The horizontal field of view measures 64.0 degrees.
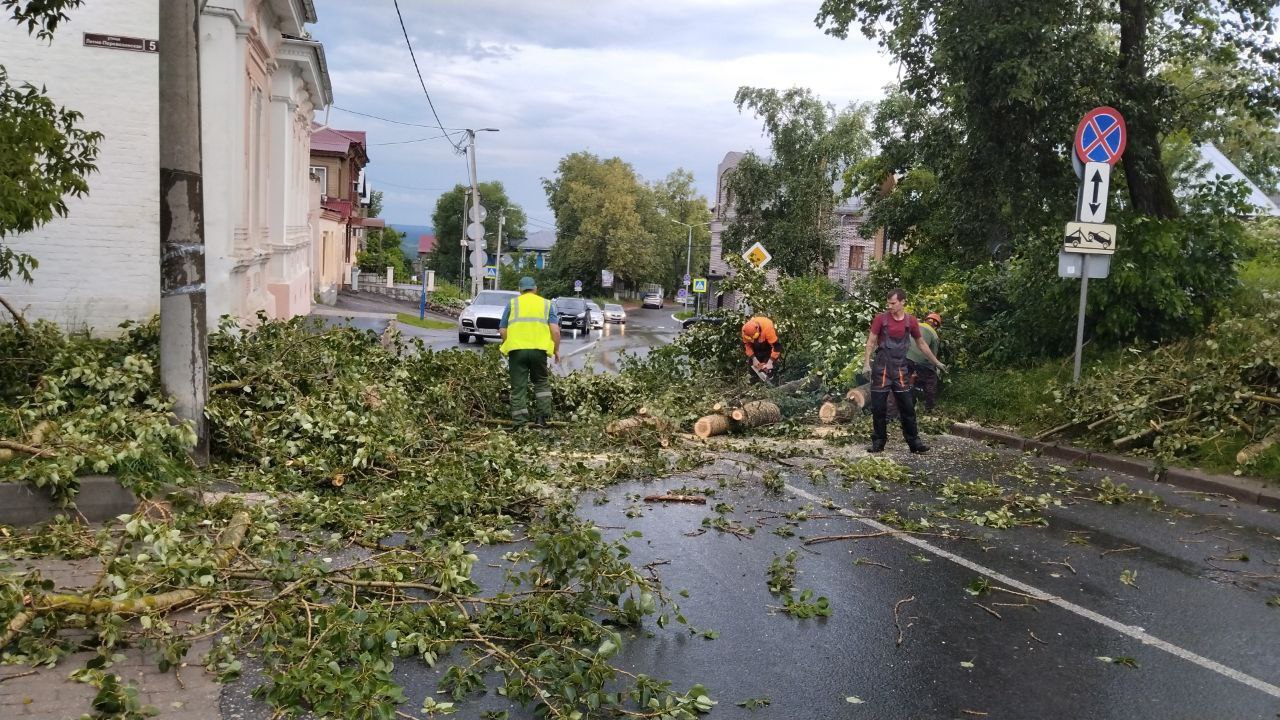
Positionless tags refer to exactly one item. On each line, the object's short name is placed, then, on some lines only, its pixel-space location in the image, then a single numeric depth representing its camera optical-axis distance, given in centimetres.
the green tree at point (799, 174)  4000
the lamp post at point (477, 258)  3900
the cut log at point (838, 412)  1267
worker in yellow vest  1126
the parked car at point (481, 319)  2845
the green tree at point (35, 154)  684
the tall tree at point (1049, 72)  1284
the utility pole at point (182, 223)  736
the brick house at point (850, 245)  4551
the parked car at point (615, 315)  5816
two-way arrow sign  1120
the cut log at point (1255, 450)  897
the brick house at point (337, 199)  4959
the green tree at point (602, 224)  8344
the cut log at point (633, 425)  1056
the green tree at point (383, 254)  7156
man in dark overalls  1041
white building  1273
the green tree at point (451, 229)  11312
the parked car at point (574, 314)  3853
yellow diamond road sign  2294
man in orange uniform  1416
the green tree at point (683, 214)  10994
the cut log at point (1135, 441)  1002
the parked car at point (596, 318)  4291
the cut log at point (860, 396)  1280
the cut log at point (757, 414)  1180
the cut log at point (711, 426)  1148
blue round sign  1113
